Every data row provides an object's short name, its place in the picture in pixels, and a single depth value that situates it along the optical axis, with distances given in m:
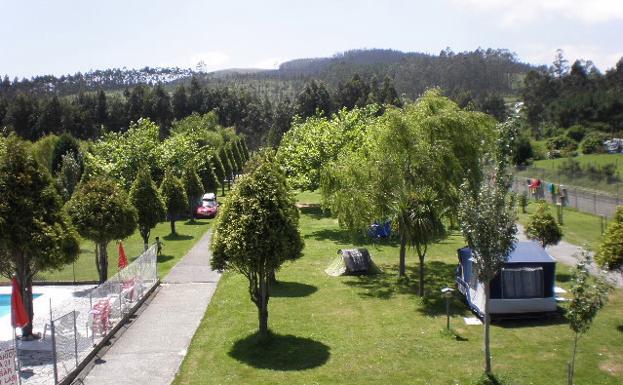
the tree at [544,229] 23.73
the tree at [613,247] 16.55
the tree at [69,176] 42.22
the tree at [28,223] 15.29
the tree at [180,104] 98.00
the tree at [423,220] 19.19
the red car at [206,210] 43.22
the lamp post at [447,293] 16.41
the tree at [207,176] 47.74
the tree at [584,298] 11.95
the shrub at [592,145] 70.69
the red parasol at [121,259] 20.98
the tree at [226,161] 60.44
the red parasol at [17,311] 14.86
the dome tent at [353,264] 24.12
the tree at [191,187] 40.53
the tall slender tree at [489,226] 13.16
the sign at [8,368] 11.52
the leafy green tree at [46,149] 58.11
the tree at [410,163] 21.20
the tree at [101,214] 20.72
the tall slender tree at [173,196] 35.06
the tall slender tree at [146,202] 27.83
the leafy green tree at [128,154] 42.31
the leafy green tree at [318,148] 35.38
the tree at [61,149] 54.59
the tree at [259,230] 15.11
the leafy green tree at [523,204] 39.24
